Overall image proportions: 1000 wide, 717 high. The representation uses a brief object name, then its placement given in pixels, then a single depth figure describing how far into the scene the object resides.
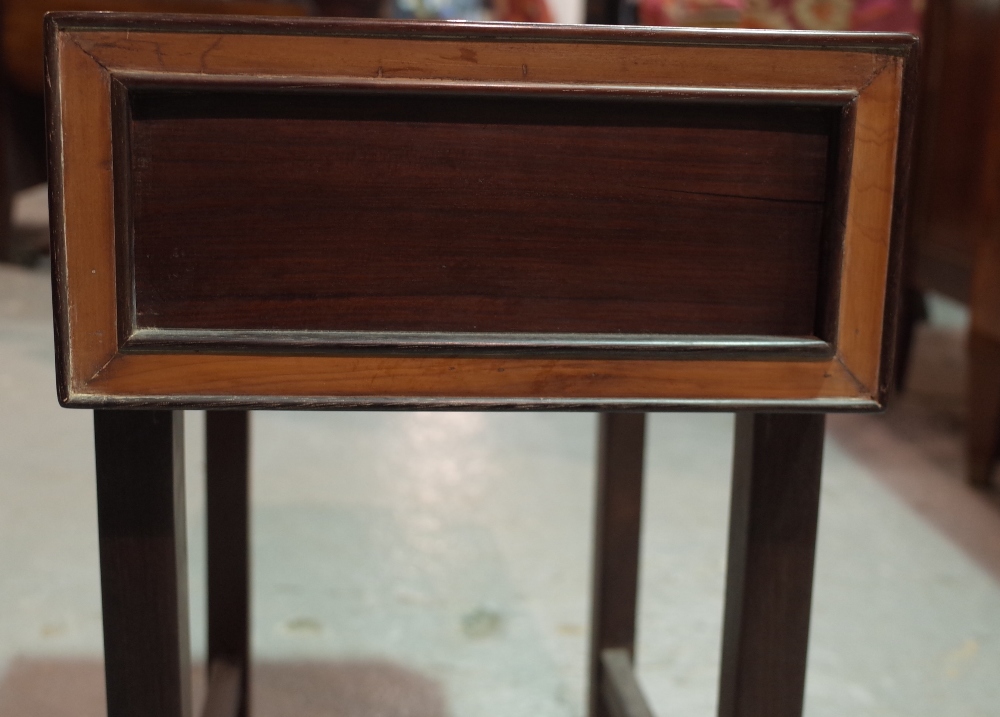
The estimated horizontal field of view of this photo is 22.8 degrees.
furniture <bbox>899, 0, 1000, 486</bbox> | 2.75
